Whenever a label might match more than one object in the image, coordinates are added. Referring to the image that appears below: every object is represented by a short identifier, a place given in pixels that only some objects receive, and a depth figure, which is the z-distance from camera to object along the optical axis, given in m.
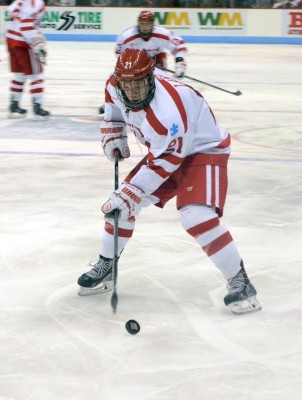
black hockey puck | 6.25
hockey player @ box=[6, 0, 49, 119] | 16.55
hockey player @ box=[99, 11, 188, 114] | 15.41
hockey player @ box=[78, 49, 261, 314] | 6.29
